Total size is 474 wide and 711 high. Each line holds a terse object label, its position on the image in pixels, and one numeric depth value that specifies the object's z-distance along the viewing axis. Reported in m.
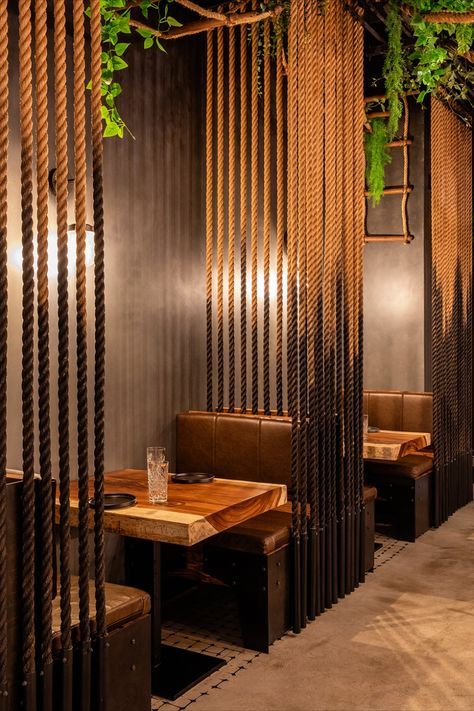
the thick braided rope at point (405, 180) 6.29
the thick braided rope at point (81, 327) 2.10
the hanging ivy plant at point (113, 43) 3.21
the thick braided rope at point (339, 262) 3.89
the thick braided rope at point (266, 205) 4.23
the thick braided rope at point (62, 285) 2.06
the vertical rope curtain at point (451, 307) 5.59
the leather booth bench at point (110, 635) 1.93
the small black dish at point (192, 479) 3.17
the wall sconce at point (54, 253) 3.14
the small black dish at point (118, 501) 2.70
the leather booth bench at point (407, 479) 5.12
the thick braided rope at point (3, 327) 1.85
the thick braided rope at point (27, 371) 1.94
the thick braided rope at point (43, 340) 1.98
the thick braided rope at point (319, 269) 3.71
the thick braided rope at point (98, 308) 2.18
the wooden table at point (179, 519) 2.54
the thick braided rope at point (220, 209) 4.34
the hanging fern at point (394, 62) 4.35
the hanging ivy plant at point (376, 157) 6.28
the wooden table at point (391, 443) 4.33
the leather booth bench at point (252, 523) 3.25
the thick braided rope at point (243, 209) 4.30
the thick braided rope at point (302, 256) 3.60
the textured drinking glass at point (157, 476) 2.84
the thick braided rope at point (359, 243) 4.07
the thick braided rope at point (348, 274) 3.97
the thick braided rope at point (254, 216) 4.33
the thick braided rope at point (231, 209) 4.31
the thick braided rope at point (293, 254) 3.54
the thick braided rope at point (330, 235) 3.80
